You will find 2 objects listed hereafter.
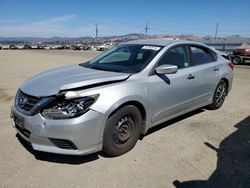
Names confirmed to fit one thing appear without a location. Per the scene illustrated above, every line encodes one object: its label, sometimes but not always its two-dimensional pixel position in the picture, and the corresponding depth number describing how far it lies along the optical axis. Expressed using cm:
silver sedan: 233
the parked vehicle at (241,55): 1280
